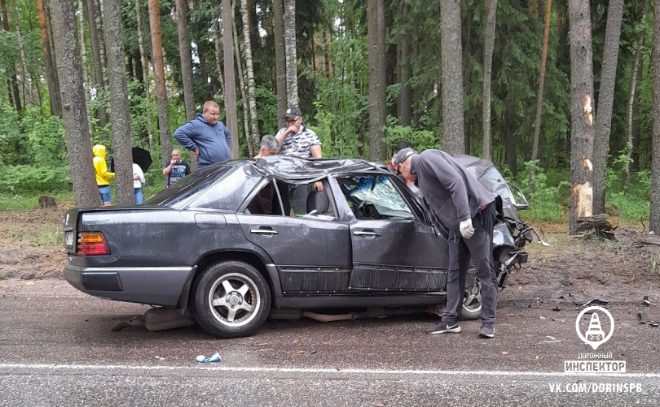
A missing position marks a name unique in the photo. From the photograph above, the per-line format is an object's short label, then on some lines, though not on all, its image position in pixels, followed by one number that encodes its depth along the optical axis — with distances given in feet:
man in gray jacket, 17.92
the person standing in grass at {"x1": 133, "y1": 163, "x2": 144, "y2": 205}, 42.96
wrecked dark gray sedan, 16.46
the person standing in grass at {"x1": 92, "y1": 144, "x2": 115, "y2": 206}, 41.11
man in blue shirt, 26.58
